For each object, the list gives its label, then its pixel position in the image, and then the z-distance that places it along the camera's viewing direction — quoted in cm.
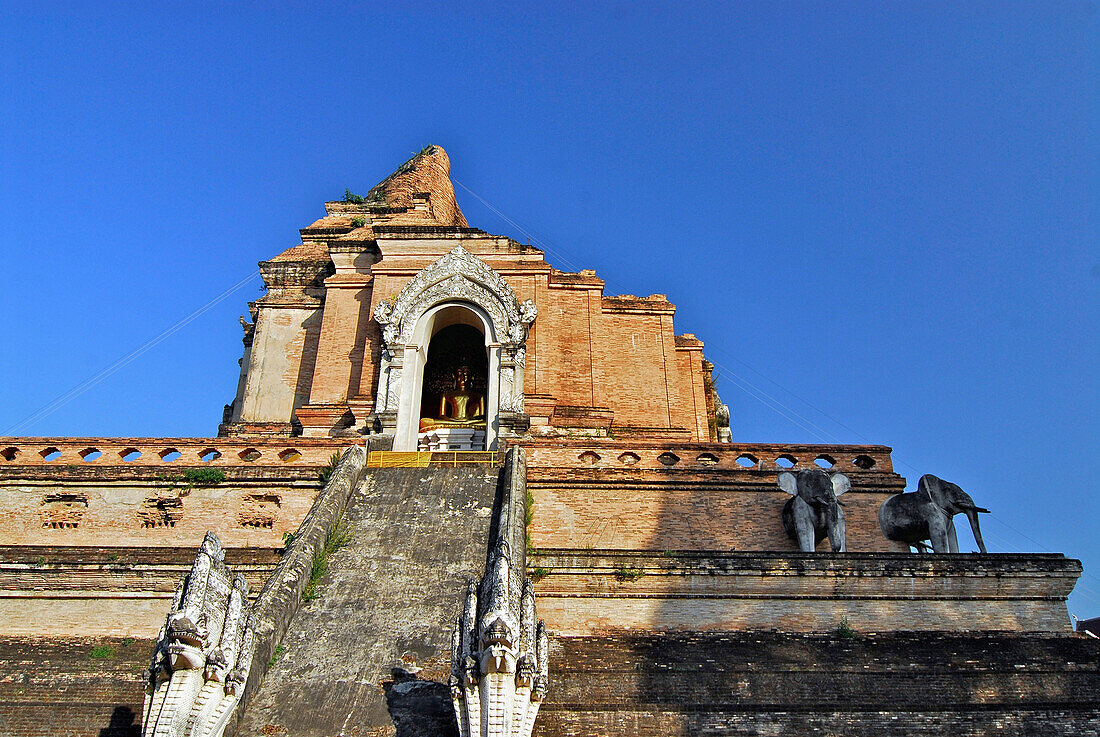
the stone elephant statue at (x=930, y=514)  1356
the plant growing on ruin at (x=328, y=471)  1524
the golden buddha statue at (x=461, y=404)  2300
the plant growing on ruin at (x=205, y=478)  1542
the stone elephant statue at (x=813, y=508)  1402
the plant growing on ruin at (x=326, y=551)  1152
